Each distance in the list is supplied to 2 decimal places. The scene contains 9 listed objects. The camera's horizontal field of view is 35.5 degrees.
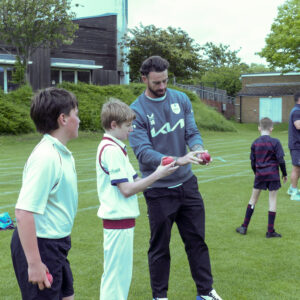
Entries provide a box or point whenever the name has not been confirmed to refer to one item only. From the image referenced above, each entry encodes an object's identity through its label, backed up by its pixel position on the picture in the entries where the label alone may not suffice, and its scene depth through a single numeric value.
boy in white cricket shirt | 3.34
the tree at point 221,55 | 81.25
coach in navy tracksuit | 4.14
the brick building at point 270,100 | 50.31
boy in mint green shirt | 2.44
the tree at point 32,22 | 27.44
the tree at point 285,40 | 41.72
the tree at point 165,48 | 41.22
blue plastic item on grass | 7.25
